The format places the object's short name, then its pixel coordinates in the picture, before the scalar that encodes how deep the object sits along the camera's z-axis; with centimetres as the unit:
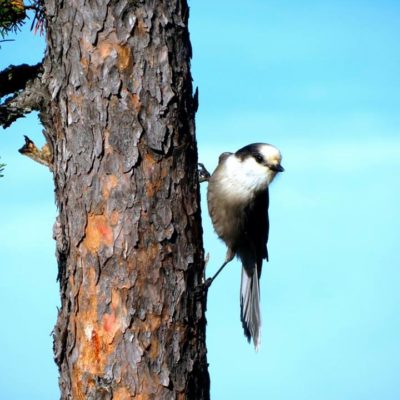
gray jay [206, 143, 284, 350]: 803
